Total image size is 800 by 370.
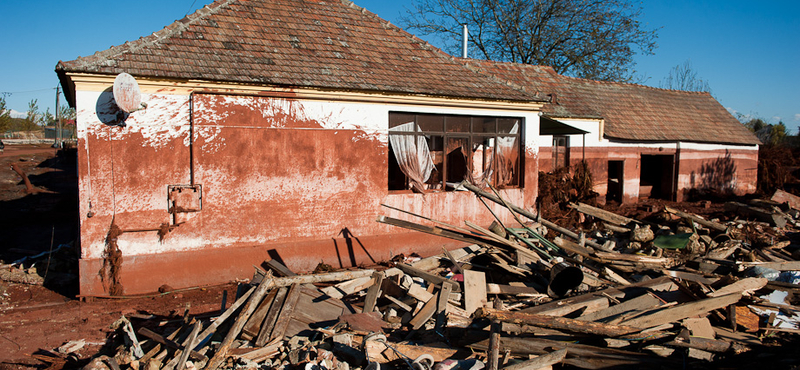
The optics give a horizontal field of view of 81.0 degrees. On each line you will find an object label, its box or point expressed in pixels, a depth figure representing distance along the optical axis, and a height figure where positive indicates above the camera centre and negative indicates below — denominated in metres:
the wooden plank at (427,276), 6.64 -1.71
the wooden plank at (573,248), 8.01 -1.53
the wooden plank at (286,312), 5.73 -1.96
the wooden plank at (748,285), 6.68 -1.78
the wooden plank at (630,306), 5.77 -1.86
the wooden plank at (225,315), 5.60 -1.96
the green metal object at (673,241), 9.66 -1.70
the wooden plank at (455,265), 7.59 -1.72
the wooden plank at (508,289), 6.68 -1.87
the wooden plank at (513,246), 7.73 -1.43
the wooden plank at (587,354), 4.79 -2.04
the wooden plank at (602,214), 11.52 -1.37
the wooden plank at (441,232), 7.95 -1.25
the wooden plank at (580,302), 5.89 -1.85
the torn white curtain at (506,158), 10.94 +0.03
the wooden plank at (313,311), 5.90 -2.01
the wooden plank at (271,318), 5.61 -1.99
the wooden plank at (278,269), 7.36 -1.76
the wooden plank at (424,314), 5.84 -1.98
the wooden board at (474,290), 6.33 -1.81
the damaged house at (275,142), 7.66 +0.30
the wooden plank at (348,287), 6.72 -1.88
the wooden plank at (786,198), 14.88 -1.20
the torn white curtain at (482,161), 10.83 -0.05
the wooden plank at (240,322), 5.21 -1.98
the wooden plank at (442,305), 5.83 -1.89
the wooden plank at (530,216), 9.22 -1.13
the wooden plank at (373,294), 6.28 -1.85
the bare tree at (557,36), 24.12 +6.49
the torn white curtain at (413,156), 9.80 +0.05
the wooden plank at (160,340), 5.20 -2.15
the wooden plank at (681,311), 5.43 -1.82
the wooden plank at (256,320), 5.71 -2.02
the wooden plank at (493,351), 4.55 -1.90
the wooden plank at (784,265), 8.45 -1.90
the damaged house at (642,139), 15.89 +0.77
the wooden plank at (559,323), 5.14 -1.83
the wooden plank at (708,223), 10.75 -1.47
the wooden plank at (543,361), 4.59 -2.01
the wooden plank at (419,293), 6.26 -1.81
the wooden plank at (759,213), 12.56 -1.47
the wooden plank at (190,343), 5.05 -2.07
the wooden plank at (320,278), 6.43 -1.71
